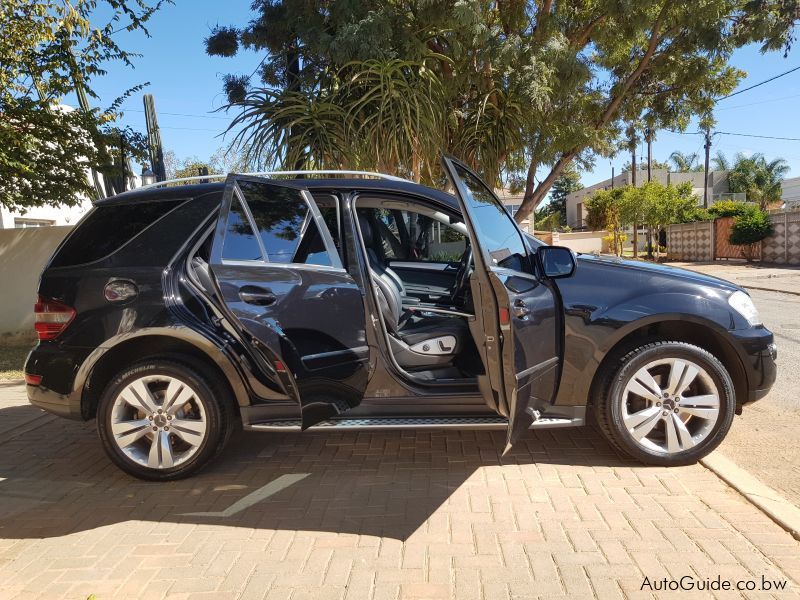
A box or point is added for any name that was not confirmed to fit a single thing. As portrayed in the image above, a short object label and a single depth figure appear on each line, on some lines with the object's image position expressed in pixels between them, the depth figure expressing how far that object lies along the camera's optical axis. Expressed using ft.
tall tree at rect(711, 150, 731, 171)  193.36
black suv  11.77
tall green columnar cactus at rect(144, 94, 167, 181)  27.96
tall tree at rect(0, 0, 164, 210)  23.52
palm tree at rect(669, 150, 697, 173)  208.74
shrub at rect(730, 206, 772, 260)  74.08
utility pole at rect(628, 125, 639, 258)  39.47
